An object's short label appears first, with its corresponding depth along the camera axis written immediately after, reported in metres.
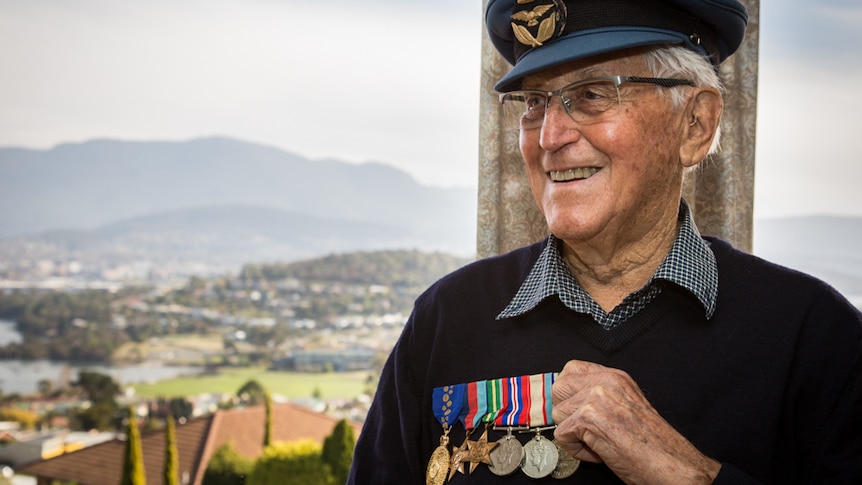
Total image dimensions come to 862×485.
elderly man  1.10
